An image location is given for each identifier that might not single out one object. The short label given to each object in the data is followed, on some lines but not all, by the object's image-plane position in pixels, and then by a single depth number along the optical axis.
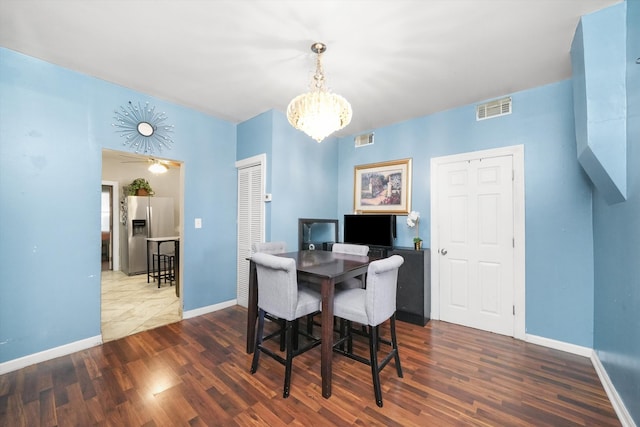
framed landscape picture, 3.69
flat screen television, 3.48
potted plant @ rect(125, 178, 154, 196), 5.75
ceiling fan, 4.94
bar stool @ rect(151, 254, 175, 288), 4.92
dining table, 1.88
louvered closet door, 3.61
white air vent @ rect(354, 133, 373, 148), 4.12
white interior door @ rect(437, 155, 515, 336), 2.91
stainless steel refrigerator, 5.59
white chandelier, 2.02
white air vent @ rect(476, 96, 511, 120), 2.95
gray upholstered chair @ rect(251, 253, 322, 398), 1.90
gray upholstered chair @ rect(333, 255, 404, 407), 1.82
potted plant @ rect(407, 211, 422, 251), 3.36
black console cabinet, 3.17
